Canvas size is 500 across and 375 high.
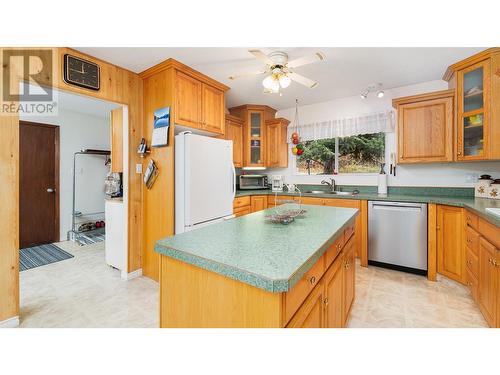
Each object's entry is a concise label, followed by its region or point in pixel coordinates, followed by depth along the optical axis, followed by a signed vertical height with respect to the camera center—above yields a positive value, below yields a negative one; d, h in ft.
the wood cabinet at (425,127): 8.80 +2.24
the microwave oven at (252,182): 13.47 +0.16
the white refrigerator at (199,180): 8.05 +0.17
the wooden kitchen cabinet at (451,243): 7.80 -2.02
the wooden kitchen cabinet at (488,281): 5.33 -2.37
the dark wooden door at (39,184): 12.60 +0.05
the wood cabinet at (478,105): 7.46 +2.71
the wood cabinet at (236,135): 12.48 +2.72
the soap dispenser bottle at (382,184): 10.90 +0.02
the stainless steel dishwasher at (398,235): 8.72 -1.98
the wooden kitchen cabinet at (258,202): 12.35 -0.92
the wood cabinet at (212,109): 9.42 +3.18
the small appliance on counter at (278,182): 12.62 +0.14
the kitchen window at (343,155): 11.83 +1.60
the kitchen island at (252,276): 2.62 -1.20
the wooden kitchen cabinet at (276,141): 13.56 +2.53
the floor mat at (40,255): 10.16 -3.38
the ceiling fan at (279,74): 6.88 +3.36
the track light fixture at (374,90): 10.28 +4.37
